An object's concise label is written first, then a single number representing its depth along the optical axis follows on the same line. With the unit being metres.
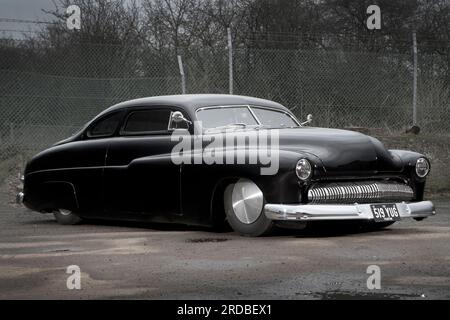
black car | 11.46
